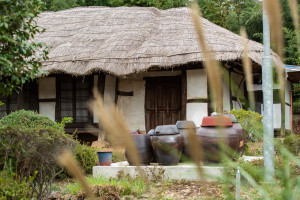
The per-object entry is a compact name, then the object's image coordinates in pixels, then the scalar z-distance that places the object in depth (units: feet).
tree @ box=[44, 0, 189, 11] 62.85
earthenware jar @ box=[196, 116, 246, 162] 18.06
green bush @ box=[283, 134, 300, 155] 20.25
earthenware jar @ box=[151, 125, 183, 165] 18.80
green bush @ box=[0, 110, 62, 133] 23.79
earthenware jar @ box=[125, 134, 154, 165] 20.17
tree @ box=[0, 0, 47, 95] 13.25
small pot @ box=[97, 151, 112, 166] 21.20
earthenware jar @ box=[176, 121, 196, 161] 19.57
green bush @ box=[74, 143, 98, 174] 21.11
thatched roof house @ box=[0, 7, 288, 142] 31.24
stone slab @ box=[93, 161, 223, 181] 18.09
